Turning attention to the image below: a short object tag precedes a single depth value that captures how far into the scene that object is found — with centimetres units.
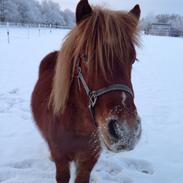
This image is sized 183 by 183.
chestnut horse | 154
